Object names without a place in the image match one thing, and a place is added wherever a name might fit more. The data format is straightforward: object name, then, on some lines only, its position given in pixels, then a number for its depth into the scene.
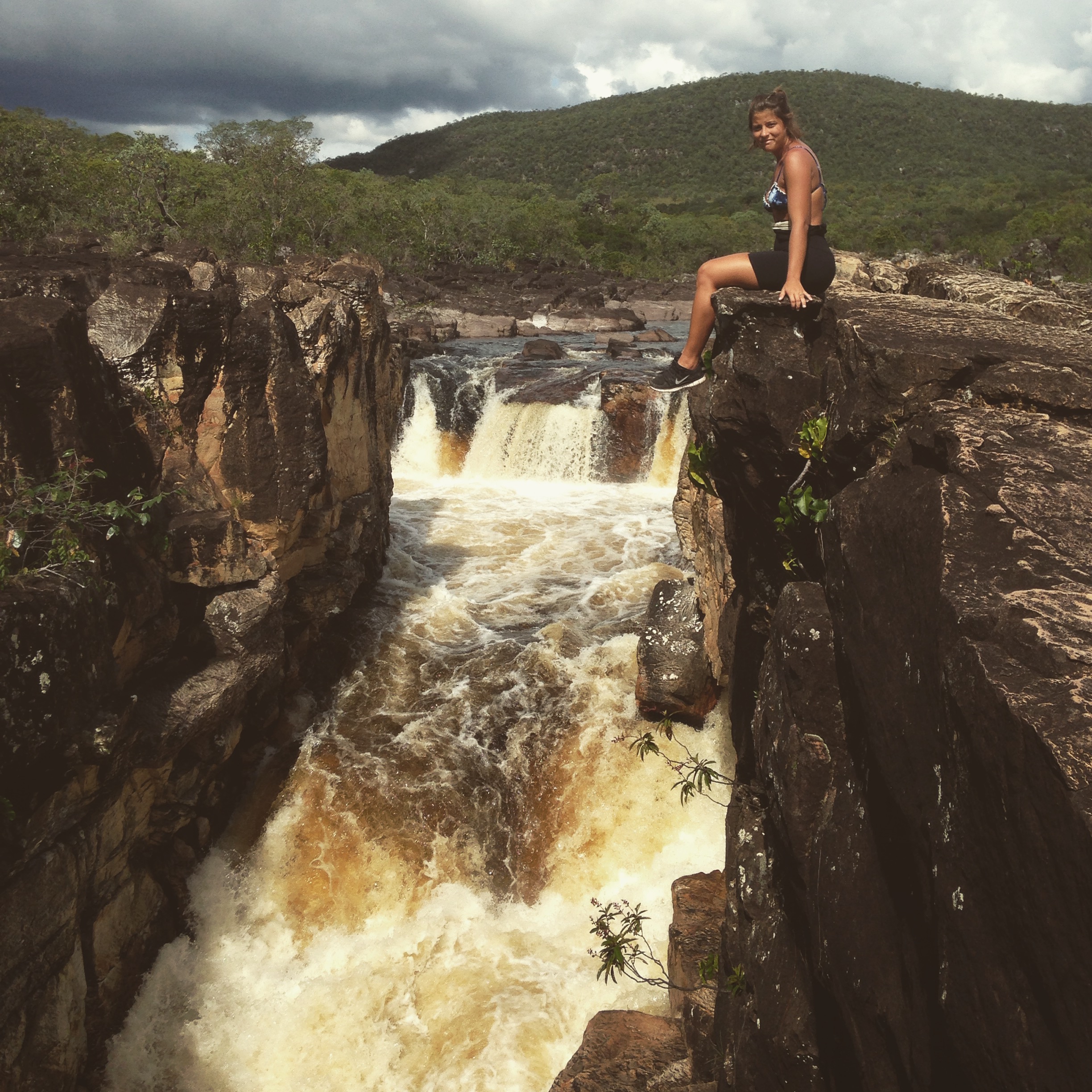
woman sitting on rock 4.46
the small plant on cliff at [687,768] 4.82
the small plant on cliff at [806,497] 3.97
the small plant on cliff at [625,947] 4.72
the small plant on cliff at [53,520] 4.70
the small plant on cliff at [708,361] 5.27
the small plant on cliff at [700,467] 5.49
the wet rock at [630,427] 16.38
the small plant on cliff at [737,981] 3.73
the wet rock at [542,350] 22.58
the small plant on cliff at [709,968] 4.69
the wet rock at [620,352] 23.31
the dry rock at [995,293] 4.88
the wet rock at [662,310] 38.84
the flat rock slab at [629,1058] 4.56
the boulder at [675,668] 7.71
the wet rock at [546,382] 17.78
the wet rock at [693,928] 5.14
